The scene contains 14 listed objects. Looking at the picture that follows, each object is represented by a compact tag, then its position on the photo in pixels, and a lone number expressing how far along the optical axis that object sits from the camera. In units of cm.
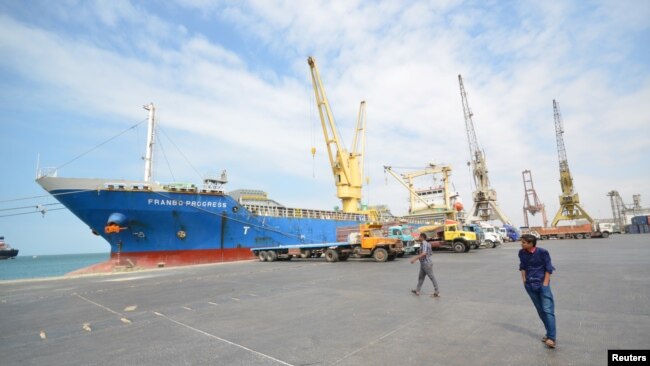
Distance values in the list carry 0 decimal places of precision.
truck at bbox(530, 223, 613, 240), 4969
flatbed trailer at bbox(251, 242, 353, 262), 2230
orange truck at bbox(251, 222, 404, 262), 2111
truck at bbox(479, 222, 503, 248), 3556
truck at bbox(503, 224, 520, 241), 5334
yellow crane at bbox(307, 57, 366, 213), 4494
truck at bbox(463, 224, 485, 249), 3050
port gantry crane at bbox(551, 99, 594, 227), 6531
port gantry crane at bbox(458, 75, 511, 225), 6600
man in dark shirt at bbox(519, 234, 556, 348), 487
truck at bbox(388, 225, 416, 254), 2272
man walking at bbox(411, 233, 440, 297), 920
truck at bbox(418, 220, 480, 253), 2716
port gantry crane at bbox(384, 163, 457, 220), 6372
